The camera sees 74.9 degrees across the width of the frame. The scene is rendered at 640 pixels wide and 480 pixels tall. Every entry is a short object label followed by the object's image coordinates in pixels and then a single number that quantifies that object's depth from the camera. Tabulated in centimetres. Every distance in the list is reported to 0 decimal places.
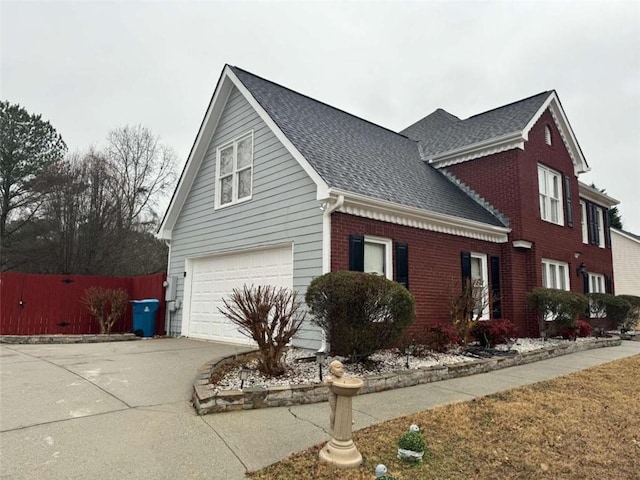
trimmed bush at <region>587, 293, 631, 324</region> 1440
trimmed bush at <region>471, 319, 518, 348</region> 887
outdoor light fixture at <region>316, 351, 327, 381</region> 566
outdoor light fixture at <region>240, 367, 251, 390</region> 519
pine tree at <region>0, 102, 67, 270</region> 2105
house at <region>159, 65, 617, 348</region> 844
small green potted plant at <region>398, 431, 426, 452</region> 348
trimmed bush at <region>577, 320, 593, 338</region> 1147
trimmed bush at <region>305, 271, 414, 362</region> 630
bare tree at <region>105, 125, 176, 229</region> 2445
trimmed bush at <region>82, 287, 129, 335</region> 1230
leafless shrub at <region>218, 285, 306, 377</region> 582
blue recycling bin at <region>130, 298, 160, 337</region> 1187
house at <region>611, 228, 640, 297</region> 2317
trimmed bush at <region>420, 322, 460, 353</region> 805
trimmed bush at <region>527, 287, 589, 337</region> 1068
